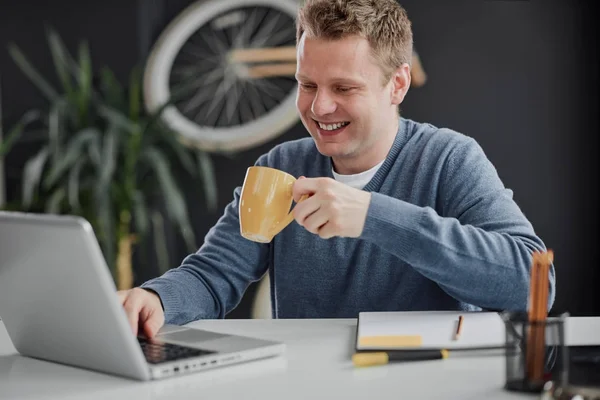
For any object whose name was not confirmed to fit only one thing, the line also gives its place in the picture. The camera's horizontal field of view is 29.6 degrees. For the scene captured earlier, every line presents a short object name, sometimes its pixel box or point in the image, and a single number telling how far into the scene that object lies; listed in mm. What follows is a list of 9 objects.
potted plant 2942
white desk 1068
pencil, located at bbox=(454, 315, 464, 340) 1244
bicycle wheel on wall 3267
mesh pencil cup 1047
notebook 1211
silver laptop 1075
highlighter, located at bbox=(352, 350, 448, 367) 1167
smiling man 1476
